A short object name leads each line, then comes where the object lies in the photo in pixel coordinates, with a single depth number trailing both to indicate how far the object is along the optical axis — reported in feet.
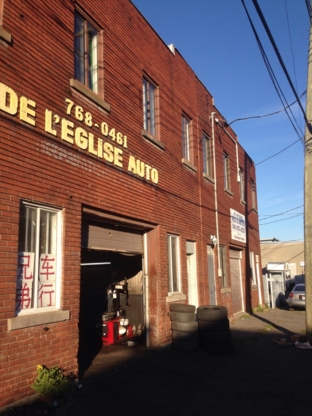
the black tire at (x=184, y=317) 31.35
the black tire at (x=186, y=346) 30.14
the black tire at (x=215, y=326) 29.86
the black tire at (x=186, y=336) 30.43
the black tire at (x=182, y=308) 31.71
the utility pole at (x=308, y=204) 30.42
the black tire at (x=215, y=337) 29.55
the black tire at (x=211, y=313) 30.53
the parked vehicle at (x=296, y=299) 70.38
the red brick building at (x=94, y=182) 18.66
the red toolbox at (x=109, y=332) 32.71
